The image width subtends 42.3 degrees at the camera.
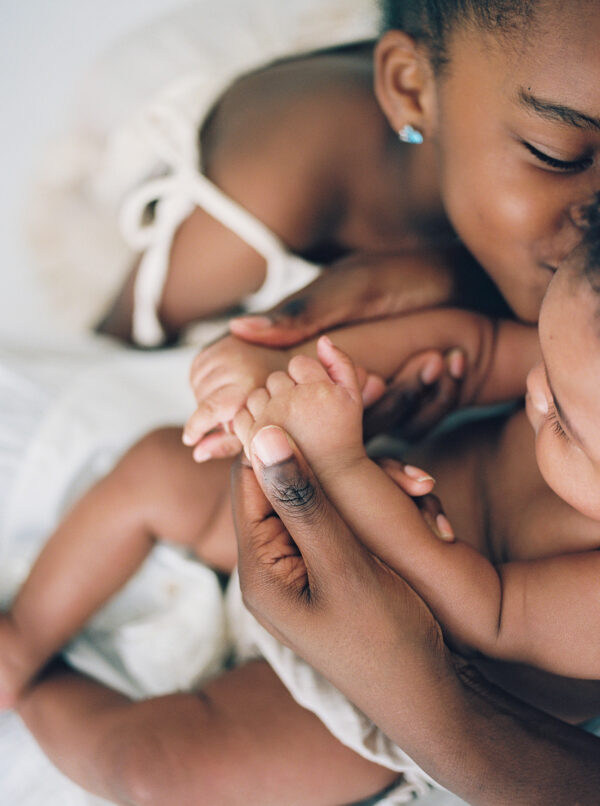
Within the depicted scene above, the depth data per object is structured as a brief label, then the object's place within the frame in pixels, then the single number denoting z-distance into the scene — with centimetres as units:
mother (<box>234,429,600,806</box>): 62
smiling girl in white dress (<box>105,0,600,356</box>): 72
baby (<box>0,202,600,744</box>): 65
